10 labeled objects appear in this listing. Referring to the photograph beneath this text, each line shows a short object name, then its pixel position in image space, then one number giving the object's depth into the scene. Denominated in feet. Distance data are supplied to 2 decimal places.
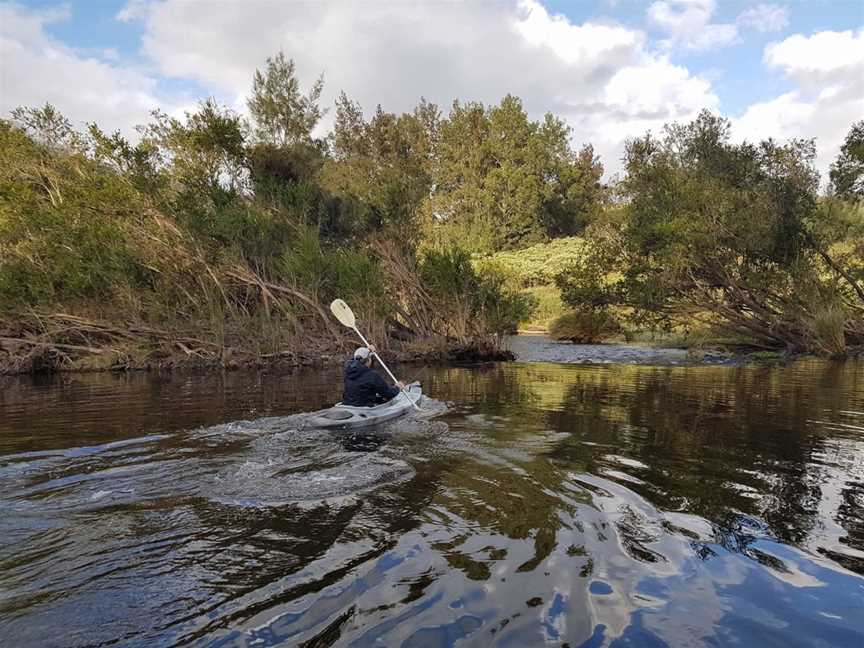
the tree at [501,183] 168.04
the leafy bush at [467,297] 70.44
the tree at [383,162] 76.02
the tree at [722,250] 67.97
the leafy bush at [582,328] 91.35
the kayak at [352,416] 29.17
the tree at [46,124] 74.90
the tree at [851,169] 66.28
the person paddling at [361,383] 31.30
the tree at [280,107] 98.31
